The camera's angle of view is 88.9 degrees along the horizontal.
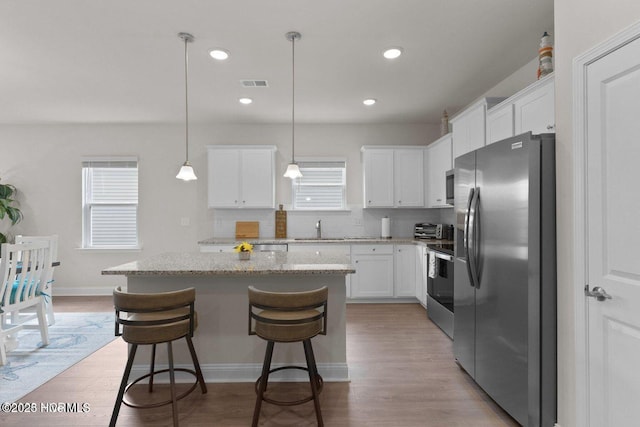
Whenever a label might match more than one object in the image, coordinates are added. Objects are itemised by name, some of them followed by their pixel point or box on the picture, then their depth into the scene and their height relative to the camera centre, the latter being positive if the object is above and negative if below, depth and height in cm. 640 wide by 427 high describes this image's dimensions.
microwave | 387 +38
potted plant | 488 +16
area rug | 258 -130
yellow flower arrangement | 262 -25
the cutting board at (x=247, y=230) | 521 -21
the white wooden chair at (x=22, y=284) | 290 -64
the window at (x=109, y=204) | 531 +21
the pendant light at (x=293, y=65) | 271 +151
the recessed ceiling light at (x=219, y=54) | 297 +151
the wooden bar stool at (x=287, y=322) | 192 -63
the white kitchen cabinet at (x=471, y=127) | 320 +97
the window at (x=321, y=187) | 533 +49
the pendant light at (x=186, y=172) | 287 +40
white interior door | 146 -8
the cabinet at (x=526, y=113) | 230 +84
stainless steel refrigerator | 190 -35
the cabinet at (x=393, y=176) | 501 +63
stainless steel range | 343 -80
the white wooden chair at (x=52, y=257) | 339 -43
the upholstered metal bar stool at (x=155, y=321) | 190 -63
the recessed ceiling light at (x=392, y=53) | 296 +152
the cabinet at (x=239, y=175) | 495 +64
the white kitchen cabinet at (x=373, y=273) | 467 -80
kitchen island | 251 -84
